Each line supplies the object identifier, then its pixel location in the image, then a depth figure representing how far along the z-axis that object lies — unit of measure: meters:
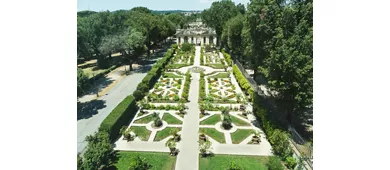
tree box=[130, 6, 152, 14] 112.06
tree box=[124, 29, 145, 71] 51.22
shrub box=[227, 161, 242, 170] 18.94
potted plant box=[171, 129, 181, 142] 24.98
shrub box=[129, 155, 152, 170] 19.30
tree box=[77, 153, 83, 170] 17.88
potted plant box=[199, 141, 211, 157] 22.40
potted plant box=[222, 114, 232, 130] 27.67
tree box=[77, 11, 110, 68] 49.11
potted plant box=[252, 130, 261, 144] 24.63
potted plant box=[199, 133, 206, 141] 25.13
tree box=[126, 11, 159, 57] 59.25
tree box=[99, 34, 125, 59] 48.50
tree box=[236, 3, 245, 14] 80.92
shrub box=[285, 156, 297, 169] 19.98
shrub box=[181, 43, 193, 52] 76.50
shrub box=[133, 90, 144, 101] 35.31
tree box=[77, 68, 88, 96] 28.92
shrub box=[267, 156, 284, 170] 18.94
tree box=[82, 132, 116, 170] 18.56
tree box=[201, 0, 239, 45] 73.44
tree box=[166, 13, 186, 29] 122.69
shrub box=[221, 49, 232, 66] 60.13
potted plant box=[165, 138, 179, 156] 22.73
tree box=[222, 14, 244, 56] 52.62
